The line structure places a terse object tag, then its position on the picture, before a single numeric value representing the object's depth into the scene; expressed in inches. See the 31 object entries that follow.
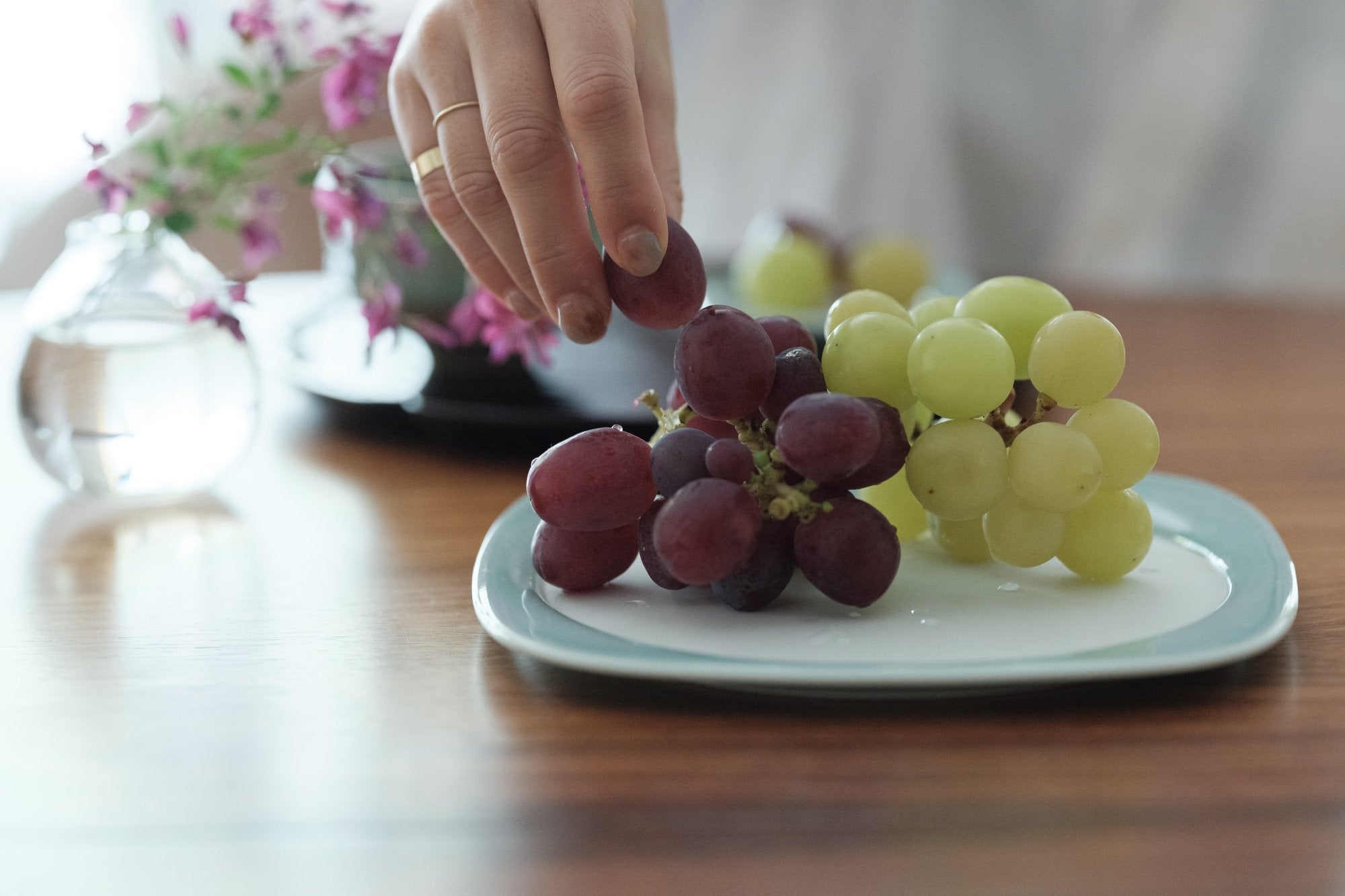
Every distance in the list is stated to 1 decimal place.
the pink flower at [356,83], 36.2
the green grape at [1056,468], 23.0
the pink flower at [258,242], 37.9
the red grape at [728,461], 22.2
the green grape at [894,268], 57.6
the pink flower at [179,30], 35.3
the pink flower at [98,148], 32.6
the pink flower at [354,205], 36.1
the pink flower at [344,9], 36.9
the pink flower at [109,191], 34.3
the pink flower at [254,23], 36.6
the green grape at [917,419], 26.7
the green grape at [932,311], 27.1
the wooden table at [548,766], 15.8
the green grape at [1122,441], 23.9
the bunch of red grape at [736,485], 21.5
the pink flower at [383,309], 35.4
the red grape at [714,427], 25.1
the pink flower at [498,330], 33.8
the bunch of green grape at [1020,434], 23.3
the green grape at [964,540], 25.6
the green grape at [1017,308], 25.7
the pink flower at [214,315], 32.9
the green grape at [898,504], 27.5
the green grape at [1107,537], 23.8
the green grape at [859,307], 26.8
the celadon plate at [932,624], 19.5
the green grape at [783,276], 56.6
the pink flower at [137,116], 35.1
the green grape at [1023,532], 23.9
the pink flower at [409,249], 36.2
